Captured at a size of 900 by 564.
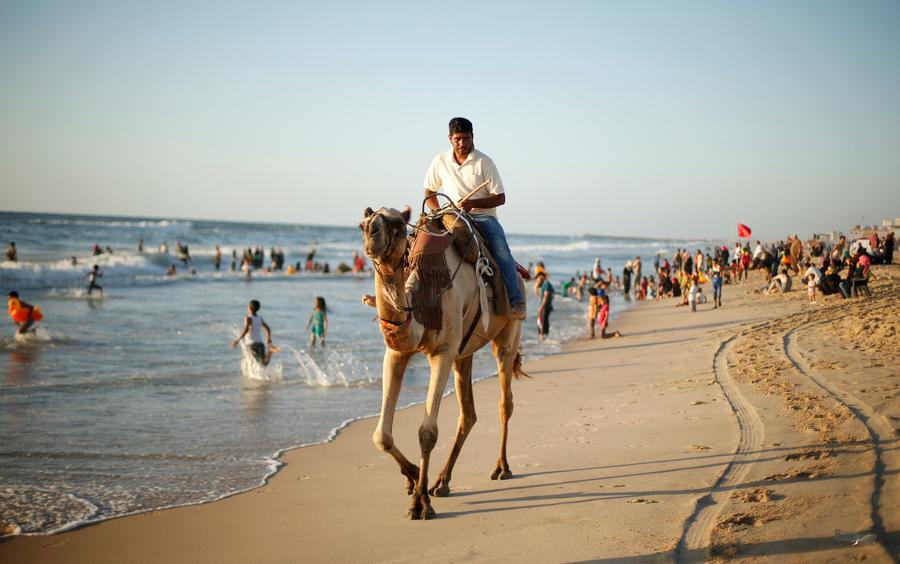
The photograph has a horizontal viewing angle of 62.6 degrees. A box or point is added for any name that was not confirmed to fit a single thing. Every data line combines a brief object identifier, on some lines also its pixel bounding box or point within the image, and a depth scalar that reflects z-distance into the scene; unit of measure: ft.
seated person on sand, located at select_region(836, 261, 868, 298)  75.66
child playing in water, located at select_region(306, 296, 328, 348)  67.87
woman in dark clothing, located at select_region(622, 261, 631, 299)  134.92
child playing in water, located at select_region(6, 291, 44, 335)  62.85
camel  18.58
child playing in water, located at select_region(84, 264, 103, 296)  114.32
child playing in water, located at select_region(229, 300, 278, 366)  50.78
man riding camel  23.58
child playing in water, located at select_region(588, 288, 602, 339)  76.33
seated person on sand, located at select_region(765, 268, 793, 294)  95.85
